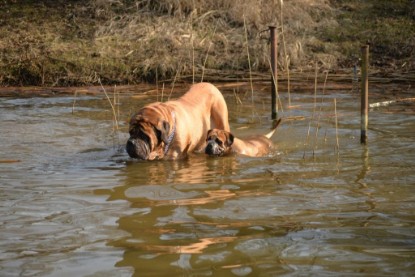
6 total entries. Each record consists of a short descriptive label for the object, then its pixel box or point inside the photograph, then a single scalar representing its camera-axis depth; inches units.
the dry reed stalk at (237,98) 721.0
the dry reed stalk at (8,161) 483.5
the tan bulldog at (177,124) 471.5
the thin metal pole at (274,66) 627.2
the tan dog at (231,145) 505.1
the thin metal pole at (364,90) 513.6
